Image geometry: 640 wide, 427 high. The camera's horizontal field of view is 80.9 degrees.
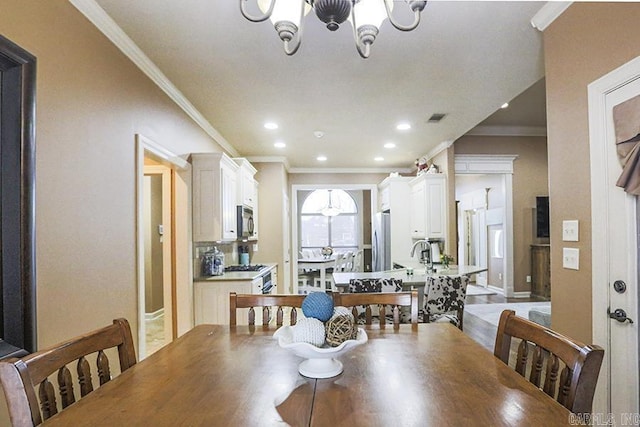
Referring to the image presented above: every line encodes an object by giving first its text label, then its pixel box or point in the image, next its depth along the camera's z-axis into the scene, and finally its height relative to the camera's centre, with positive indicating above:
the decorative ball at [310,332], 1.16 -0.35
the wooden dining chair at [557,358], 0.97 -0.42
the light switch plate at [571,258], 2.03 -0.23
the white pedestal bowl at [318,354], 1.12 -0.40
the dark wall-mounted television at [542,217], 6.25 +0.00
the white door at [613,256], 1.70 -0.19
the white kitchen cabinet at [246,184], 4.93 +0.52
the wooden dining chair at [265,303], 1.86 -0.42
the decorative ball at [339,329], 1.16 -0.34
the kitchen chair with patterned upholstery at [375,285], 3.05 -0.54
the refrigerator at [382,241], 6.83 -0.42
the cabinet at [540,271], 6.06 -0.88
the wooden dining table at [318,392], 0.91 -0.49
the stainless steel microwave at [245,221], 4.84 +0.00
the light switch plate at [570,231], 2.03 -0.08
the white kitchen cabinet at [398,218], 6.66 +0.02
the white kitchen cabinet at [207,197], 3.97 +0.26
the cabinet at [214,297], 3.94 -0.80
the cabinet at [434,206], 5.65 +0.19
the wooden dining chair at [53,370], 0.90 -0.41
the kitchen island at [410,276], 3.49 -0.59
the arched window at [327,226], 11.18 -0.18
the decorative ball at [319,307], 1.21 -0.28
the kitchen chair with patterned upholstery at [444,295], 3.13 -0.64
